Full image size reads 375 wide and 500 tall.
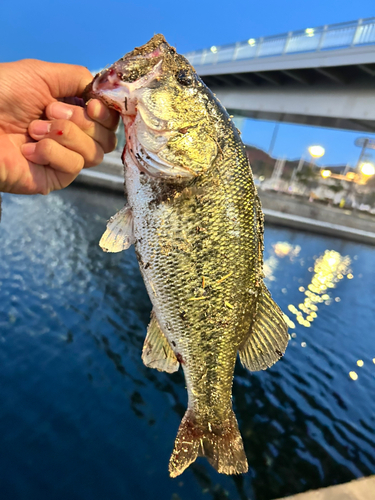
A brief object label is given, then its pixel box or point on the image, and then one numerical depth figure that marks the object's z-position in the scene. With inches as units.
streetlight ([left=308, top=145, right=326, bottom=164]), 1103.0
